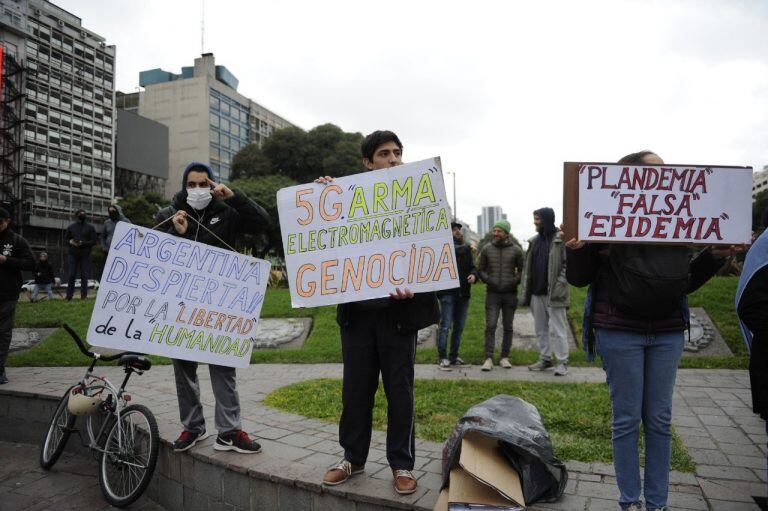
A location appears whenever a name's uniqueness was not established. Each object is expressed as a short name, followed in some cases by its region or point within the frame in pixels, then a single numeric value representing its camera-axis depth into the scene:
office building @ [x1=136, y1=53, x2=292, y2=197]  72.06
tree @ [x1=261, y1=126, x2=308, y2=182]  43.22
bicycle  3.92
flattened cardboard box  2.66
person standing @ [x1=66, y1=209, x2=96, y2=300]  12.20
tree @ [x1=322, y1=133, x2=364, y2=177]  40.00
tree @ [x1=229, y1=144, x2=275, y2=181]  44.03
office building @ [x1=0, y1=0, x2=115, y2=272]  51.34
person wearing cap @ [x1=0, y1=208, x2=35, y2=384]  6.31
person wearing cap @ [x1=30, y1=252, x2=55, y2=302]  7.42
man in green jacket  7.41
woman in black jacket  2.71
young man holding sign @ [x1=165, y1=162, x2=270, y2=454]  3.77
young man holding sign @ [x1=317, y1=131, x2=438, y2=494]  3.14
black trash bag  2.87
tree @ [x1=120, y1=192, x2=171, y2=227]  49.06
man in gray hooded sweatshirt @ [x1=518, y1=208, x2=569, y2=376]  6.88
